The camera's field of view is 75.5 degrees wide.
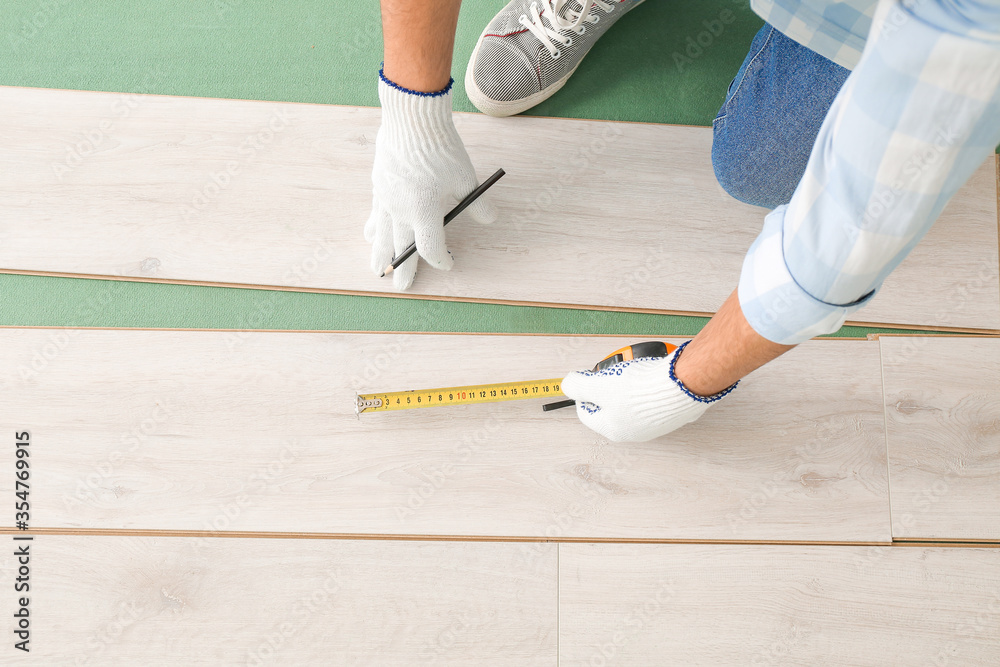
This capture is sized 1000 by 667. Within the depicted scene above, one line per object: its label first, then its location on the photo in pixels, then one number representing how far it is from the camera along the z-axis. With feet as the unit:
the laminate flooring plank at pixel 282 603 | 3.58
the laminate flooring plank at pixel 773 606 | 3.65
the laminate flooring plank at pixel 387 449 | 3.69
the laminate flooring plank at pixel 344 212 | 3.95
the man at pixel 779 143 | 1.77
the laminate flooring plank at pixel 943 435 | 3.81
